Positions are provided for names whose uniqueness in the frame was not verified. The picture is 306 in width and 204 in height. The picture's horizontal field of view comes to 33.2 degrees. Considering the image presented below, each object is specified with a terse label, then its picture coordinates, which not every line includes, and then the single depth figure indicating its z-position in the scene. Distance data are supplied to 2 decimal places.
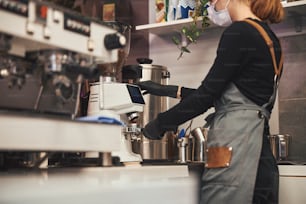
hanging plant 1.99
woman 1.29
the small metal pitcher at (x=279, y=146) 1.89
